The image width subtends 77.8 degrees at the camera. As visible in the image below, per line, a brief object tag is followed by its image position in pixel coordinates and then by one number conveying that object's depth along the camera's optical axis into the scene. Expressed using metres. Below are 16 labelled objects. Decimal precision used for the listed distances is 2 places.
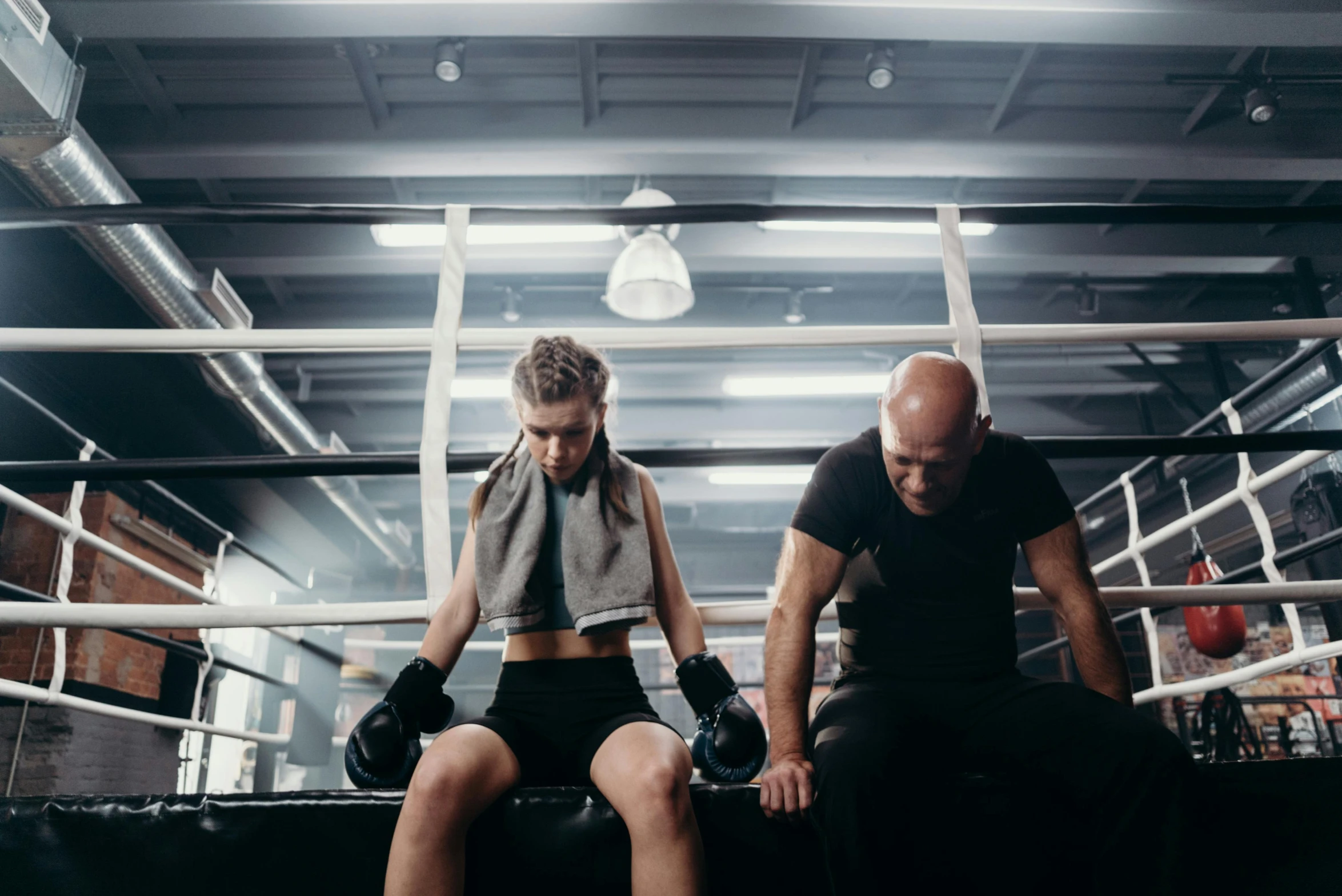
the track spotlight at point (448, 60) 3.63
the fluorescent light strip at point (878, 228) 4.56
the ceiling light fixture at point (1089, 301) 5.41
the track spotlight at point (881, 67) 3.65
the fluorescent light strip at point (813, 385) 6.15
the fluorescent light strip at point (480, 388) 5.94
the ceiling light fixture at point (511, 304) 5.43
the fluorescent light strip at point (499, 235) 4.35
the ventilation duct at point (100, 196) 3.00
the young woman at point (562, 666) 0.98
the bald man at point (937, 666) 0.99
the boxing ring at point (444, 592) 1.02
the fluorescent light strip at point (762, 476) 8.21
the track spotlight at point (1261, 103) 3.76
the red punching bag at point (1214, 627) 4.44
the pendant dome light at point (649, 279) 3.74
